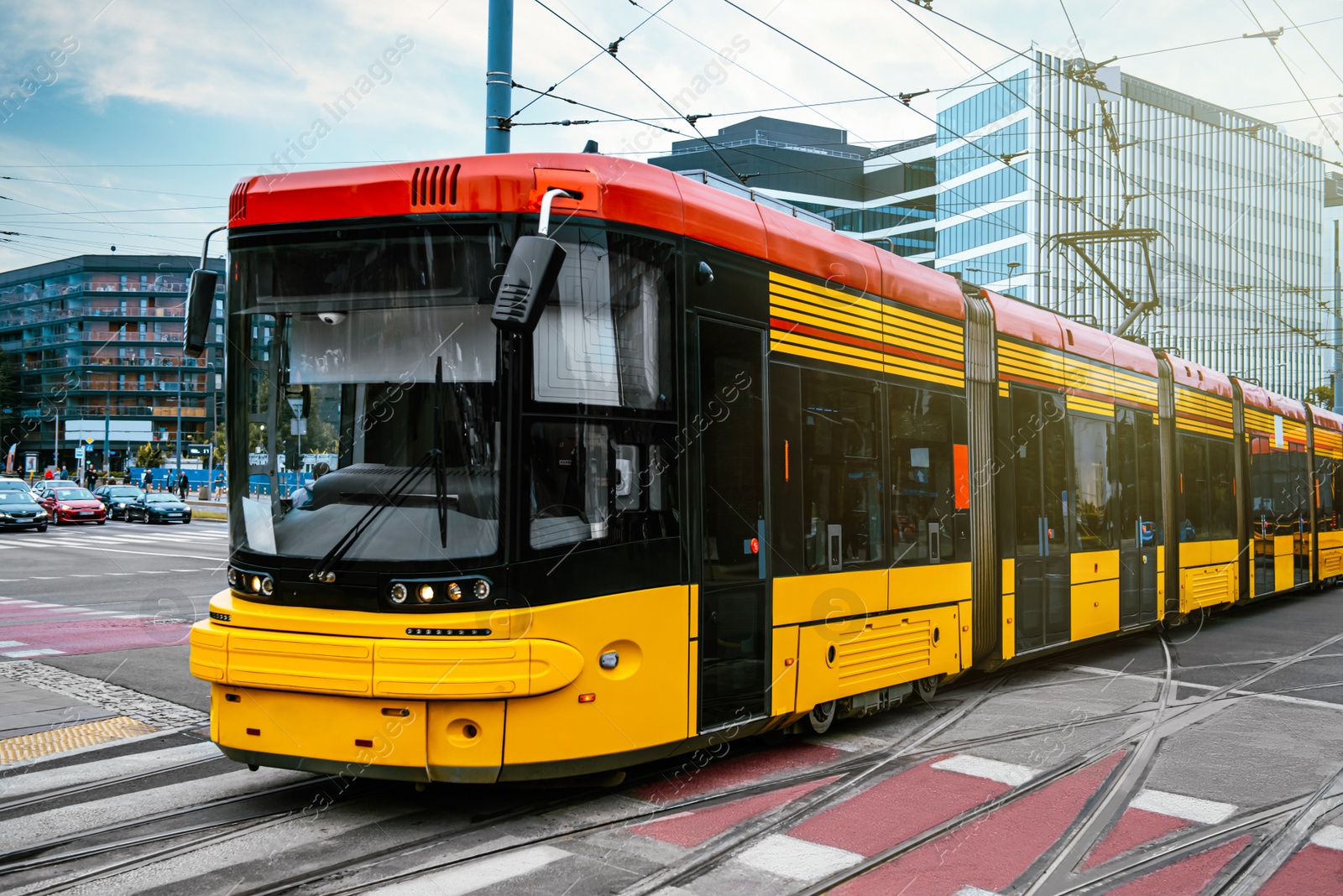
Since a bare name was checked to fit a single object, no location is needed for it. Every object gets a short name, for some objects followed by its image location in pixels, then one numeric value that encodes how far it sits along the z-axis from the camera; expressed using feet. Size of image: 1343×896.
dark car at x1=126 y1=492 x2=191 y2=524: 139.54
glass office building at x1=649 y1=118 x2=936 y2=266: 238.27
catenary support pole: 31.86
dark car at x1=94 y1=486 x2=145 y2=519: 147.40
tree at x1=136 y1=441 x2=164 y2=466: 289.94
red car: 137.08
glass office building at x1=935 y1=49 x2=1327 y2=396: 224.53
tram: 16.46
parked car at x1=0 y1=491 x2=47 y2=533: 115.96
